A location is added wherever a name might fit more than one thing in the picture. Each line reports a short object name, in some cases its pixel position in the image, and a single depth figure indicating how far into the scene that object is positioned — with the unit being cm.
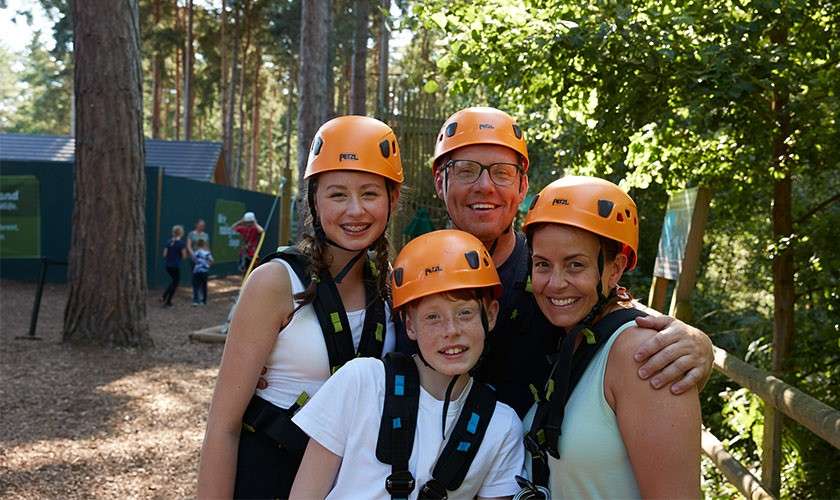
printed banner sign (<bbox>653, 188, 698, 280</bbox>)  561
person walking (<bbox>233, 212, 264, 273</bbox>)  1927
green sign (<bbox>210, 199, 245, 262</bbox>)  2372
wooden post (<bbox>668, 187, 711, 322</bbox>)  545
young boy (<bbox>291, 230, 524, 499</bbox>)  249
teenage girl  269
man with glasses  285
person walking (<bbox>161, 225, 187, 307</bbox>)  1775
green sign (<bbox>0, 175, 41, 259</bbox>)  1845
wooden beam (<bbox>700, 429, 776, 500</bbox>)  434
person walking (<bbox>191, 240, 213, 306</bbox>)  1825
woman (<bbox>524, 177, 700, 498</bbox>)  219
